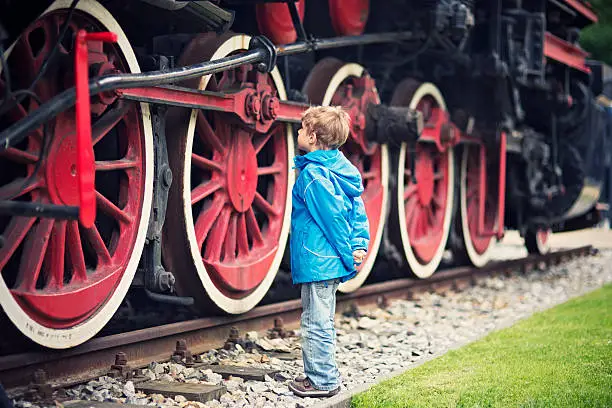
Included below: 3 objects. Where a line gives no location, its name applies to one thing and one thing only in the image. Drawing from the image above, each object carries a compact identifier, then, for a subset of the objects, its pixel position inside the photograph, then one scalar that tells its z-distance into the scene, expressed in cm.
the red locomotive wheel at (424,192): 858
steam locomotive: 467
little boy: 462
